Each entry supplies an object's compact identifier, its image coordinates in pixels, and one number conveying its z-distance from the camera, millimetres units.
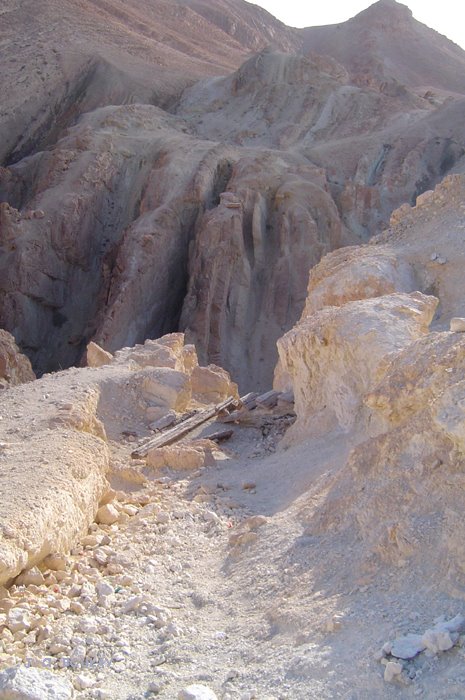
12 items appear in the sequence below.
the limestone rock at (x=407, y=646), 3053
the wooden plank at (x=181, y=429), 7918
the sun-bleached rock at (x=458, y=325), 4875
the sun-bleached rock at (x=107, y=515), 5844
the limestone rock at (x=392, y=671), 2992
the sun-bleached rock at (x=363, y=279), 9359
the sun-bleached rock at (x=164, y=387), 9031
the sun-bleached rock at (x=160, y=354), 10055
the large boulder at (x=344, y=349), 6688
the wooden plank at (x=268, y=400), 9570
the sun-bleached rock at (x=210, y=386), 11248
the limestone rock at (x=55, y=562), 4820
